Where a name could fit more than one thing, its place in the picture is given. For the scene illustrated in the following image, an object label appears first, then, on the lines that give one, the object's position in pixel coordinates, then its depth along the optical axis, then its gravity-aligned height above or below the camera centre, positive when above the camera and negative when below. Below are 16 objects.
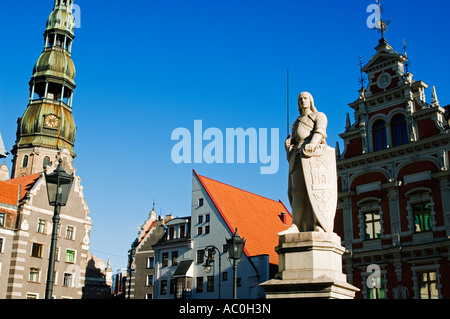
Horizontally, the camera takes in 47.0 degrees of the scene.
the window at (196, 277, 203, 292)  37.69 +1.96
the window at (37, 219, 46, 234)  39.44 +6.21
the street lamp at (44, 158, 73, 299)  11.27 +2.59
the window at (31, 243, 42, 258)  38.27 +4.32
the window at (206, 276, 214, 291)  37.03 +2.07
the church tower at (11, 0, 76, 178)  57.91 +21.60
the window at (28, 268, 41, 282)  37.59 +2.51
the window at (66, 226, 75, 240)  41.75 +6.11
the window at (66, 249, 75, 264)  41.23 +4.22
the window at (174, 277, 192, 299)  37.62 +1.74
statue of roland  8.41 +2.14
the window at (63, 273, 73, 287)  40.59 +2.35
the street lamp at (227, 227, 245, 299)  16.16 +2.00
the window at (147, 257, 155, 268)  43.00 +4.02
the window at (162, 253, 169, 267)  40.72 +3.97
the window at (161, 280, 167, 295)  39.56 +1.87
